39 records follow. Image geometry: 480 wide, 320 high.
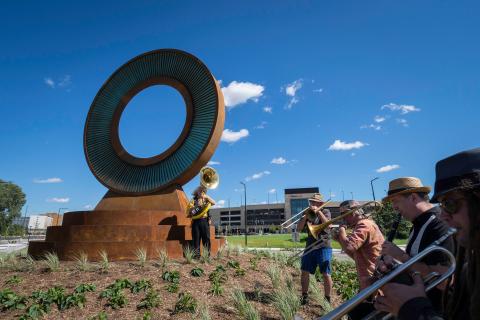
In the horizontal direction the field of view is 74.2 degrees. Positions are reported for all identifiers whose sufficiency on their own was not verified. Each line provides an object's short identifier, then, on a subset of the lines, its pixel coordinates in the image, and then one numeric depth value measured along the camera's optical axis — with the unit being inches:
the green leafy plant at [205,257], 287.9
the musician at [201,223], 312.2
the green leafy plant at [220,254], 307.2
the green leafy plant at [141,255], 280.8
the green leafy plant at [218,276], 244.2
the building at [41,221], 2623.0
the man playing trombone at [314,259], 208.4
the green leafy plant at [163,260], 272.7
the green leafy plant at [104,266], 265.7
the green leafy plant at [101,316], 183.1
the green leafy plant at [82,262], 271.1
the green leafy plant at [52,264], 271.6
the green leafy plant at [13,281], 243.9
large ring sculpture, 414.9
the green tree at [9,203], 2393.0
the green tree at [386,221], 977.1
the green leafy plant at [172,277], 239.8
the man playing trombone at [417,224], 86.3
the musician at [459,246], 52.2
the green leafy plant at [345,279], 247.5
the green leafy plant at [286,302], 185.1
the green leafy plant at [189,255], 285.0
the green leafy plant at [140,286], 223.1
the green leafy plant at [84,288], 219.1
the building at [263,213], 3895.2
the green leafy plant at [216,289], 223.5
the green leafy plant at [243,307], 179.8
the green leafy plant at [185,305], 197.0
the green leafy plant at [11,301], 200.2
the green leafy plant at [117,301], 202.7
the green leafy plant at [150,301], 201.5
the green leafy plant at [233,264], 283.4
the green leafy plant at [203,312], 175.5
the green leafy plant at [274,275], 242.1
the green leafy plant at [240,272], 265.0
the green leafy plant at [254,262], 295.6
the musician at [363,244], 142.6
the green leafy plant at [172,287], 222.7
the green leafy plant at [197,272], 253.5
